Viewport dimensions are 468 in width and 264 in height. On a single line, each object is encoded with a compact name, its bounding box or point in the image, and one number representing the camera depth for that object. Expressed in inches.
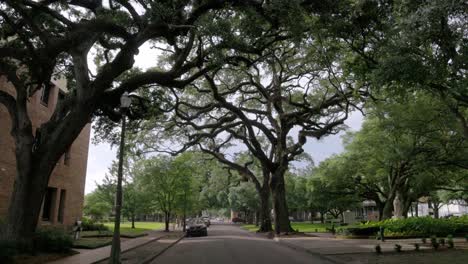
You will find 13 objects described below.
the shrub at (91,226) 1244.3
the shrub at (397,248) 614.2
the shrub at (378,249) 601.4
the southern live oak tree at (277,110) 1074.1
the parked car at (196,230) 1321.4
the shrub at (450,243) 659.4
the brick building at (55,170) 795.4
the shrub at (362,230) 995.3
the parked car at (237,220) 3912.9
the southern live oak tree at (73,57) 516.7
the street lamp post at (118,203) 487.6
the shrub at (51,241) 566.9
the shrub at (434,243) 643.5
